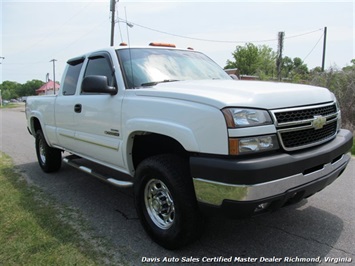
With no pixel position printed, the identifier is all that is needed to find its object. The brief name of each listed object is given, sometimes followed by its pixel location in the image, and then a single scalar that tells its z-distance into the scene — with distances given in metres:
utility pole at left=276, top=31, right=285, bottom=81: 36.47
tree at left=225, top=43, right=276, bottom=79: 60.56
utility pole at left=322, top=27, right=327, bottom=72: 36.62
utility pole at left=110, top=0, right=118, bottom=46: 22.50
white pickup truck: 2.56
